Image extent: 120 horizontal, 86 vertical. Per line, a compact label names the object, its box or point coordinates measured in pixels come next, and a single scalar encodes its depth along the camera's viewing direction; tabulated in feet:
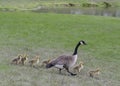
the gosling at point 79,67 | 60.03
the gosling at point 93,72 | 58.06
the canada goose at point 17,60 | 62.10
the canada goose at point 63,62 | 56.50
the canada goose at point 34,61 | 61.64
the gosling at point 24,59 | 61.68
